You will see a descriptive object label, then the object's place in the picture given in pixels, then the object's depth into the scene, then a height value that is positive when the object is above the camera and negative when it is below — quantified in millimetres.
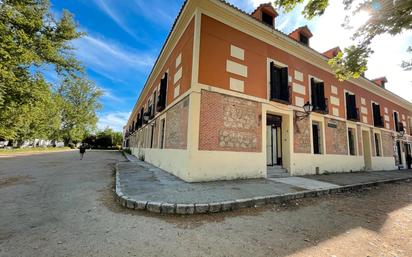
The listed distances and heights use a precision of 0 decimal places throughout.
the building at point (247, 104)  6441 +2191
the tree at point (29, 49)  7422 +4740
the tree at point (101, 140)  50562 +1324
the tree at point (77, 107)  34719 +7389
